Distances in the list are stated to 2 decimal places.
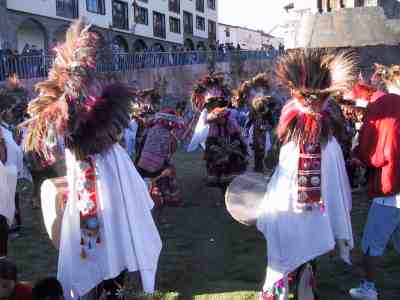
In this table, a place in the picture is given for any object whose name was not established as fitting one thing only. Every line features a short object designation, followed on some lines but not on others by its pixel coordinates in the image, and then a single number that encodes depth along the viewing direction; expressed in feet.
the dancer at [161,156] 20.22
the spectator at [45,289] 11.99
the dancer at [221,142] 22.91
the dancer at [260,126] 28.66
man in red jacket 12.74
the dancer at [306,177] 12.00
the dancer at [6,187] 15.24
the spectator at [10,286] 11.66
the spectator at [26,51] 56.71
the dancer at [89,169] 11.39
